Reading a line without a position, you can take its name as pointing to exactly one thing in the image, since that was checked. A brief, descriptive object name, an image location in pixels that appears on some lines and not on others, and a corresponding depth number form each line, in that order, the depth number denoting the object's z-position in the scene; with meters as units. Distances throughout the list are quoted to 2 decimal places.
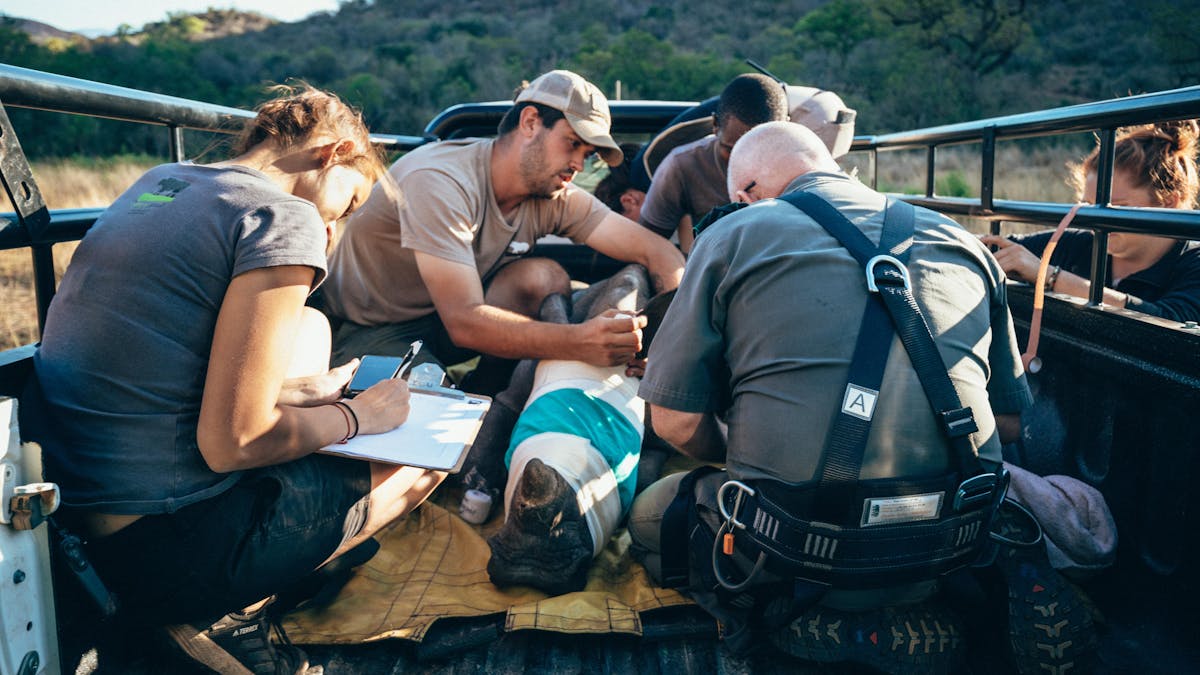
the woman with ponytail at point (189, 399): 1.77
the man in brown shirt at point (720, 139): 3.79
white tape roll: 2.93
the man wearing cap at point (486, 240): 3.14
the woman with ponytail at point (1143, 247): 2.76
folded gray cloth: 2.18
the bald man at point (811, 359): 1.87
